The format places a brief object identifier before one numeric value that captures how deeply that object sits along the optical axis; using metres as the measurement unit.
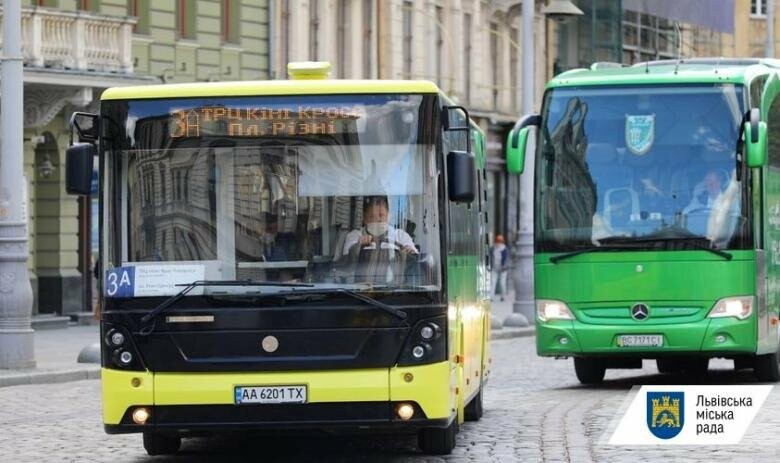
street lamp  38.41
